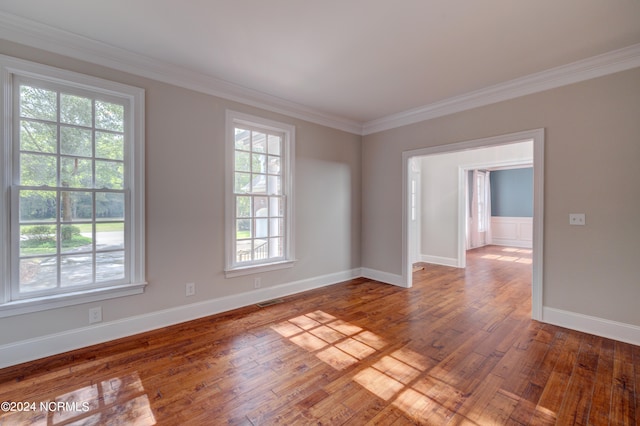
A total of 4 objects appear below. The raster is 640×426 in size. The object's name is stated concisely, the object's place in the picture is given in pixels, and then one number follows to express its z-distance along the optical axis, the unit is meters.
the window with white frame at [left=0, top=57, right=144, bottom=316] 2.31
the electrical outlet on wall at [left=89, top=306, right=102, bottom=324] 2.61
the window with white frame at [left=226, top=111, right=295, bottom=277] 3.54
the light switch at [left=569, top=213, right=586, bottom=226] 2.94
